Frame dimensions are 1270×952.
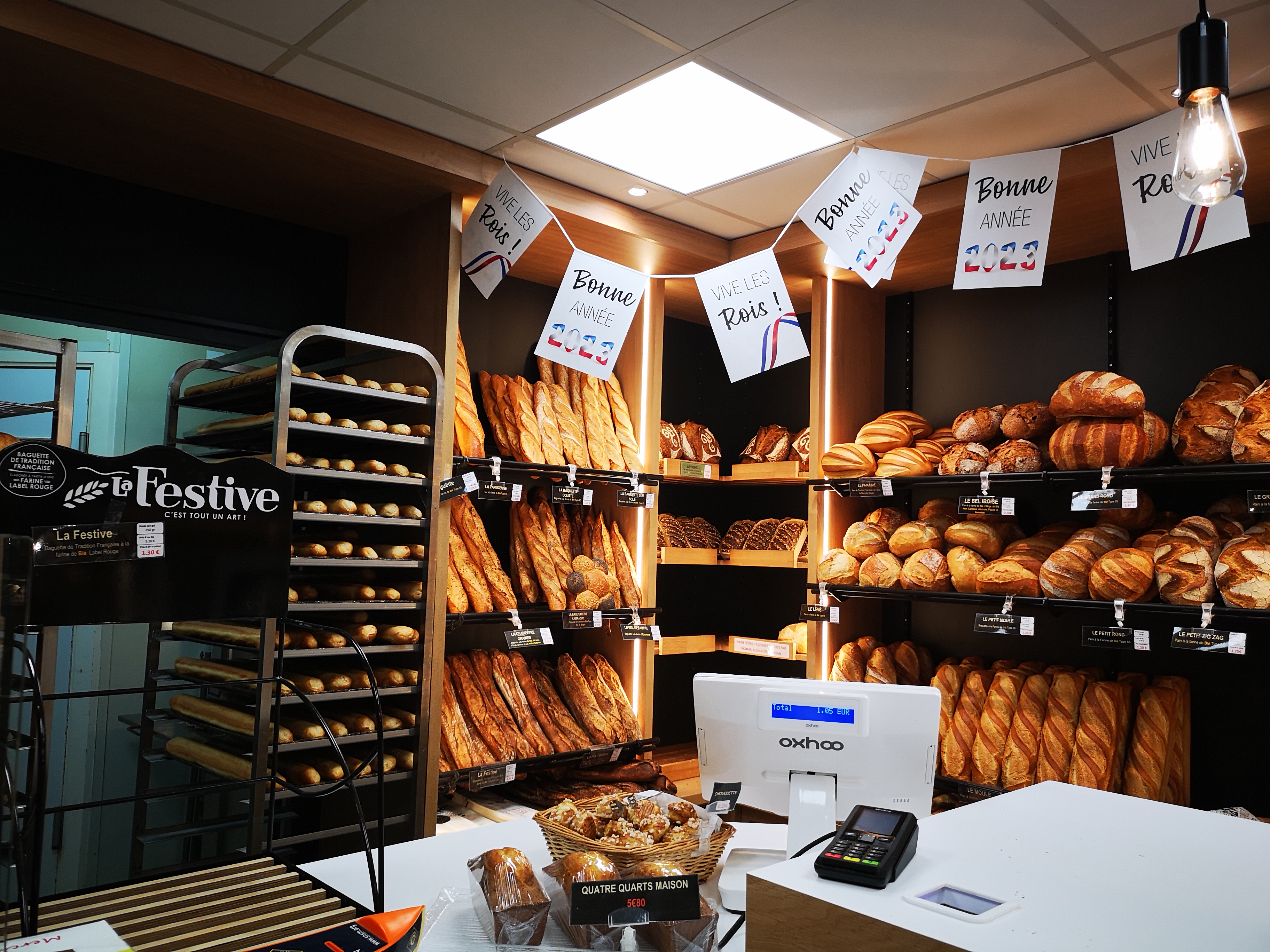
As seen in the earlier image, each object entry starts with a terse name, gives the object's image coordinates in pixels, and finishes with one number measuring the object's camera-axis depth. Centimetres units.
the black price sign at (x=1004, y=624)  322
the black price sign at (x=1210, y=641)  272
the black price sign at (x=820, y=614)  383
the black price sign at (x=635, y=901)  129
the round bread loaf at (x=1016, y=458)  339
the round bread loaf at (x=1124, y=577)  299
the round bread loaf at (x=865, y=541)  387
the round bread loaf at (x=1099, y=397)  313
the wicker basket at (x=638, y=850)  150
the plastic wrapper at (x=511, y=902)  136
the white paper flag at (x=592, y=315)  340
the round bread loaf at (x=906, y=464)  374
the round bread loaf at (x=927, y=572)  358
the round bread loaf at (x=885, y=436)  389
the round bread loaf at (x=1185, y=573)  287
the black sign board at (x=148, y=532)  113
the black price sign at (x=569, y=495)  362
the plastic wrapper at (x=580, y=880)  136
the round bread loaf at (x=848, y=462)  386
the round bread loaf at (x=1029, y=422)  348
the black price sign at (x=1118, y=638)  293
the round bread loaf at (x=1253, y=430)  281
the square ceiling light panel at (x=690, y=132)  285
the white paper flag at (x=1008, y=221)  285
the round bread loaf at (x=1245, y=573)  273
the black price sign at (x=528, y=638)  344
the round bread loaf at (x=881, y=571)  370
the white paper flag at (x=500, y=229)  310
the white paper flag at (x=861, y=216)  308
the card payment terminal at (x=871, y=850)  99
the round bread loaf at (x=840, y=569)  385
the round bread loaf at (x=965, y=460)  354
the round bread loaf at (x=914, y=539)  368
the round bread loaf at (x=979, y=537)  352
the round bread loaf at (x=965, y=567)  346
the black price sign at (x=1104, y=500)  308
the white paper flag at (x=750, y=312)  347
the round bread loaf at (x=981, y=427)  364
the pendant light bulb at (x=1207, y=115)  132
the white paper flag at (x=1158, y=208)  255
